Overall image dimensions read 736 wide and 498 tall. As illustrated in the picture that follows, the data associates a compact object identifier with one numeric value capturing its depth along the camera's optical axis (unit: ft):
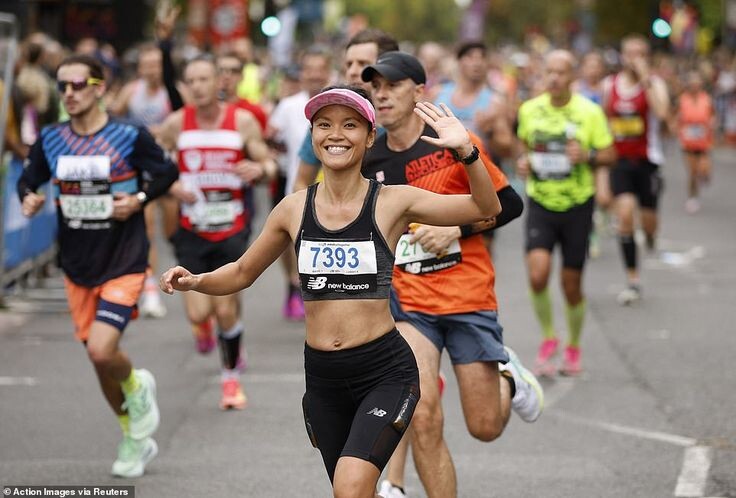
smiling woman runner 34.22
